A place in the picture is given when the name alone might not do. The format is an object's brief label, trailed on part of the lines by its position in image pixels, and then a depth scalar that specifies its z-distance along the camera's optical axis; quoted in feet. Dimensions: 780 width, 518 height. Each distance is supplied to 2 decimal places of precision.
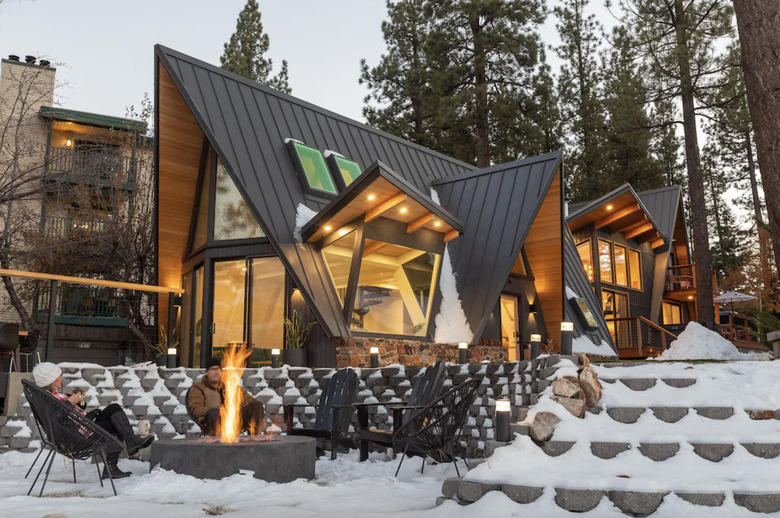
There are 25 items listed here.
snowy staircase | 12.44
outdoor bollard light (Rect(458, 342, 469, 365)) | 24.79
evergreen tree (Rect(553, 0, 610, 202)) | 88.22
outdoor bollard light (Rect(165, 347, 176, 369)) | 26.91
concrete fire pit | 16.38
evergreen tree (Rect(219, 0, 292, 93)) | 81.76
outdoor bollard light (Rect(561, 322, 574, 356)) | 18.10
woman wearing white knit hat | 17.72
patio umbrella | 64.64
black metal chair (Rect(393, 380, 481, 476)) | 16.42
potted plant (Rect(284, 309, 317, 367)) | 30.37
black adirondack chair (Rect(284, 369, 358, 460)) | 21.57
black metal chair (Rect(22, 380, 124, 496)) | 15.01
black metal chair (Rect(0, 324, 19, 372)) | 25.86
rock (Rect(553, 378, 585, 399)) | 16.01
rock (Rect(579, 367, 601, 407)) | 16.22
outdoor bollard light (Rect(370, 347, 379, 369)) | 26.35
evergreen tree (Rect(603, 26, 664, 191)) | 83.28
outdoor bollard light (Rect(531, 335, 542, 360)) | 19.48
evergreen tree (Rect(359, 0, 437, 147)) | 80.59
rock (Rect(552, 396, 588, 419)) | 15.88
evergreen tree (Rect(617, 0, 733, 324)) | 47.19
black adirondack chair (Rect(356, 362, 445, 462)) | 19.71
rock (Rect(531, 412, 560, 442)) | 15.19
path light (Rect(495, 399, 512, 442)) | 15.43
